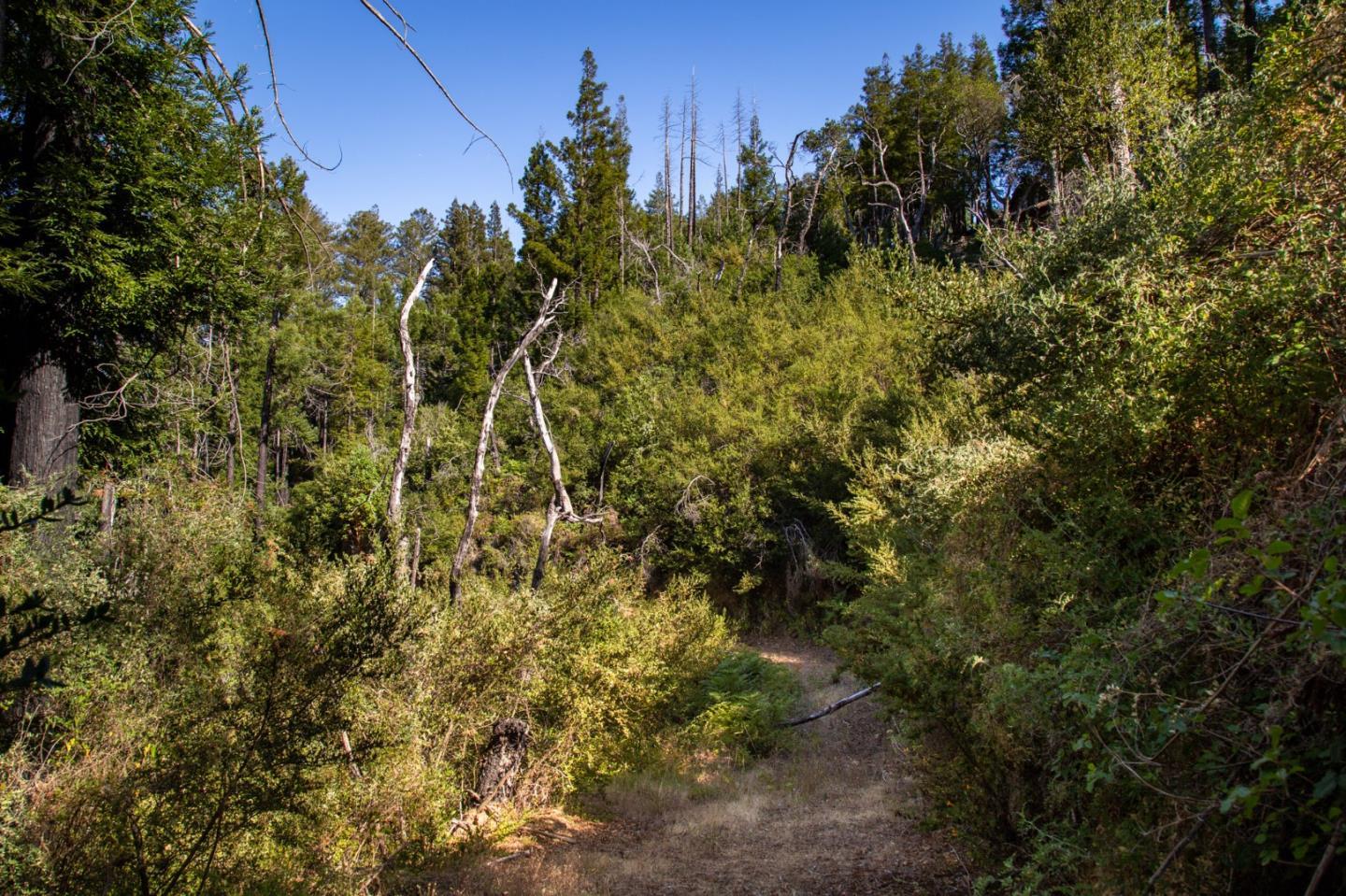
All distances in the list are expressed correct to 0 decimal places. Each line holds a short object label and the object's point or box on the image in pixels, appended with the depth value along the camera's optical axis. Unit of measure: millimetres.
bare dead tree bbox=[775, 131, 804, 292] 26969
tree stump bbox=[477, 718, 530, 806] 8094
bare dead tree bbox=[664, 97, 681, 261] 37606
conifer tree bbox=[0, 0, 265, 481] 8000
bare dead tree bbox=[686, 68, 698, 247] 39344
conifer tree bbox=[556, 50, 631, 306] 33000
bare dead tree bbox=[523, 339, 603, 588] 11334
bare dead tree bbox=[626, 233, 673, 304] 31875
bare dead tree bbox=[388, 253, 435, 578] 9836
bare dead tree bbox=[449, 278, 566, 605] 10453
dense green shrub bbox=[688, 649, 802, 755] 12055
